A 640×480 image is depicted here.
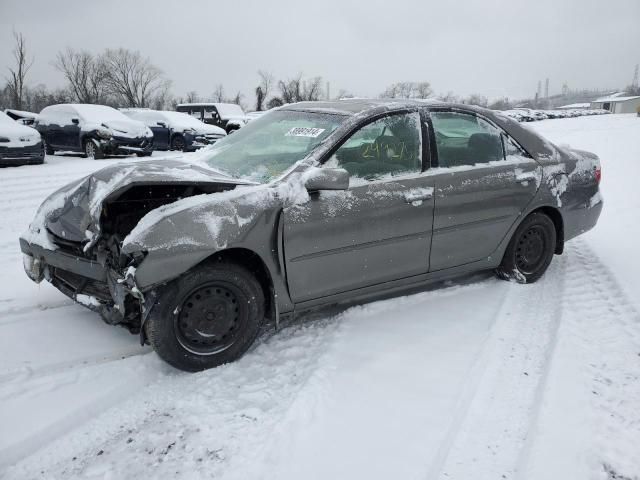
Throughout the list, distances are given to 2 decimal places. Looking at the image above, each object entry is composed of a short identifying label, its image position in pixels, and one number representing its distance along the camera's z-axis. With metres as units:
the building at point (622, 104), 91.88
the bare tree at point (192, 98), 70.38
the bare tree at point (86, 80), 57.94
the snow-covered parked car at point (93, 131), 12.67
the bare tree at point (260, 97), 55.38
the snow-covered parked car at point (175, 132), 16.19
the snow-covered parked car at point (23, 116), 17.42
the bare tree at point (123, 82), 62.12
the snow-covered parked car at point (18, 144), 10.84
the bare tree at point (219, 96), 70.94
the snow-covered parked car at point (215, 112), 20.95
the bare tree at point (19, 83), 40.56
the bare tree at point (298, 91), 59.00
